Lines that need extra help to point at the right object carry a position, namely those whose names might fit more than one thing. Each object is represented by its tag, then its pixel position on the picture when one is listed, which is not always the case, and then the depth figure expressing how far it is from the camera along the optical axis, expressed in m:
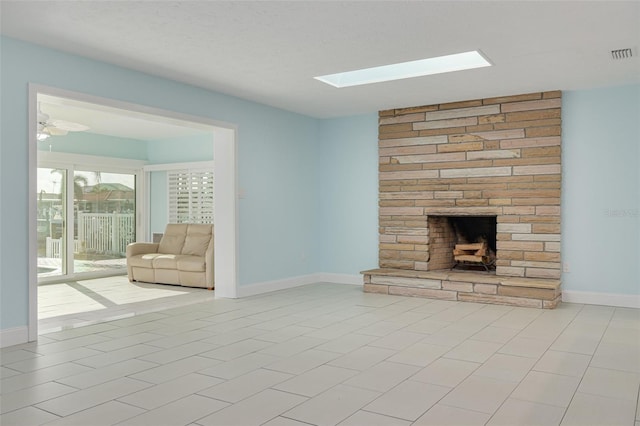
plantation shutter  9.27
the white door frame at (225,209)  6.41
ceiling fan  5.61
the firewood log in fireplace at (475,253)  6.73
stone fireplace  6.11
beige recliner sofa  7.23
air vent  4.56
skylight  5.18
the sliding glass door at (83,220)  8.32
